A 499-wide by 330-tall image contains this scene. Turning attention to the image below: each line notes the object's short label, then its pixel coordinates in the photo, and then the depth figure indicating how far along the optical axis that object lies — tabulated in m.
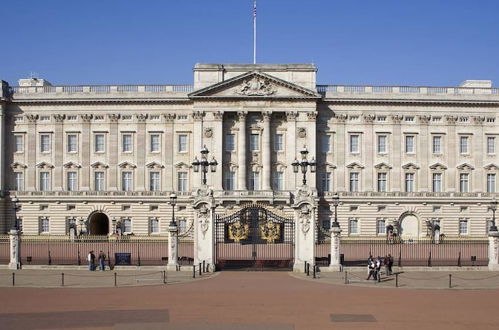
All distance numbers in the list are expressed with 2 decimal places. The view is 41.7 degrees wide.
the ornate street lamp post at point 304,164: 43.54
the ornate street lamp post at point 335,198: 48.82
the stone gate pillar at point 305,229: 42.12
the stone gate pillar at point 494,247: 43.86
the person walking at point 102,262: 41.69
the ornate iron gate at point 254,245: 43.56
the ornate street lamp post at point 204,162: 43.34
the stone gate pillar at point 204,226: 42.03
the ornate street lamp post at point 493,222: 45.12
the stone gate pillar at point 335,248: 42.34
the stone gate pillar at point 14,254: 43.41
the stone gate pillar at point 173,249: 41.97
